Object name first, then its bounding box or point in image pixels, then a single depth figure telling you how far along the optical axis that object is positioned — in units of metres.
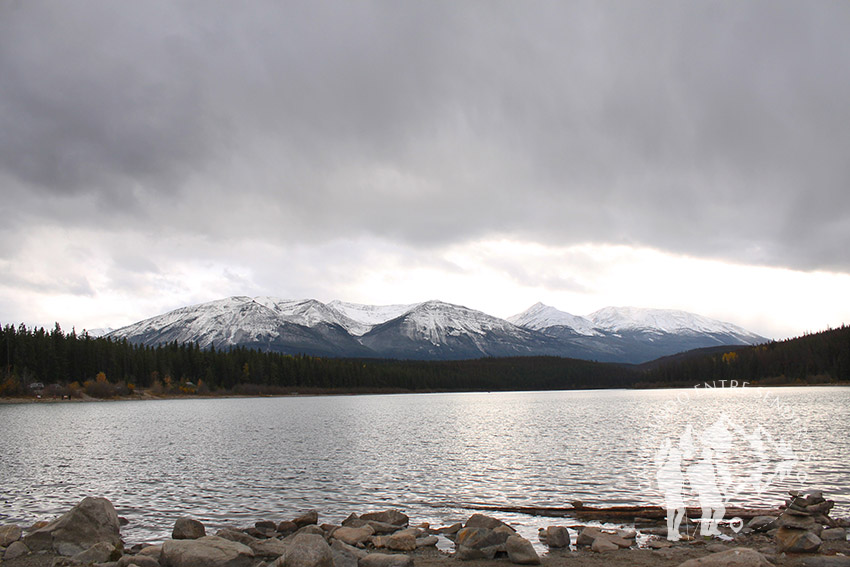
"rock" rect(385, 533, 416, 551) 24.02
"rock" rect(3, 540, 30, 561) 22.27
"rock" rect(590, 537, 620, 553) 23.00
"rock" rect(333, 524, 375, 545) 24.58
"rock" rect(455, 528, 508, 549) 22.00
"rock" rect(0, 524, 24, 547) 23.77
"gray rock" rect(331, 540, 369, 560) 21.32
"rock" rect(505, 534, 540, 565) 21.05
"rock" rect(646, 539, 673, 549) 23.53
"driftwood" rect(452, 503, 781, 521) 28.69
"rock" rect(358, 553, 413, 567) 20.08
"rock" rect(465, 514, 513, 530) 26.00
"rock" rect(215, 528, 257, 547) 23.83
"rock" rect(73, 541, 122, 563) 21.25
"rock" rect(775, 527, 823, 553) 21.67
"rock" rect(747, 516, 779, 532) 26.03
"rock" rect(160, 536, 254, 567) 19.66
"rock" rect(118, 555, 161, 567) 19.55
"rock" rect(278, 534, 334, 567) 18.06
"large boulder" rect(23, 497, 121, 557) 23.50
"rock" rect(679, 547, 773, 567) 17.64
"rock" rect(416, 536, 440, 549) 24.39
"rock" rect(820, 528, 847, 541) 23.53
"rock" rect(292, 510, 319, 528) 28.09
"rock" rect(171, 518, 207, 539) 24.77
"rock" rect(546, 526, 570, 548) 23.84
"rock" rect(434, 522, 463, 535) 26.63
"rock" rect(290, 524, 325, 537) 25.75
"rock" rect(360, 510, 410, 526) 28.05
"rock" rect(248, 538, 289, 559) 21.98
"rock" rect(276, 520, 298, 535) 26.97
